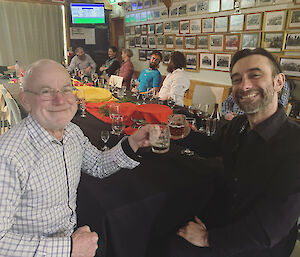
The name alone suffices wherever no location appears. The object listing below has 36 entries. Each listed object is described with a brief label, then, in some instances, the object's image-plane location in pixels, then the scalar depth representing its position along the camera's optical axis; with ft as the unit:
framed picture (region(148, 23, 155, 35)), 21.06
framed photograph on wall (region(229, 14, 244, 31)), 14.23
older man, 3.02
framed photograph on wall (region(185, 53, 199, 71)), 17.72
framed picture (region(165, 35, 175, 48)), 19.38
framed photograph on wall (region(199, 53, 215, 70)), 16.52
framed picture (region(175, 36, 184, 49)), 18.56
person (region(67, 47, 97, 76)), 21.85
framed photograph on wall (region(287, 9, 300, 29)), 11.69
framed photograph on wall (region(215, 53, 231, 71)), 15.46
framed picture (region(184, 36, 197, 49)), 17.48
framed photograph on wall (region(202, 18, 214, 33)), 15.93
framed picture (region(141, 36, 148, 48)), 22.42
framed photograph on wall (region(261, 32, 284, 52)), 12.64
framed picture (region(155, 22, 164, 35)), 20.20
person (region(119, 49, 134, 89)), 17.90
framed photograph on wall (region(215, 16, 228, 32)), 15.08
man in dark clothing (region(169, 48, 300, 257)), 3.58
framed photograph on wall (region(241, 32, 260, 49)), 13.70
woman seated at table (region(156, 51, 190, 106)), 12.66
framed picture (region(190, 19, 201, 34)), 16.87
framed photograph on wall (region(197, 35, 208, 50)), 16.64
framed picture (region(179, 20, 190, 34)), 17.69
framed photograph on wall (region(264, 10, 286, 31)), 12.36
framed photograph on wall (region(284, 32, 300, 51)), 11.87
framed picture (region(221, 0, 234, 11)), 14.49
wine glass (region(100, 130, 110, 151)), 6.13
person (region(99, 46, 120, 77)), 20.65
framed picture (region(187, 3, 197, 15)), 16.85
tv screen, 24.17
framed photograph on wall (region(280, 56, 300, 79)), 12.12
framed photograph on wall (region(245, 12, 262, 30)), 13.43
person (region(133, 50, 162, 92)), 14.75
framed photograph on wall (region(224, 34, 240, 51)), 14.65
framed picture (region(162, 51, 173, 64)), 20.03
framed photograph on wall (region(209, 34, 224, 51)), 15.61
